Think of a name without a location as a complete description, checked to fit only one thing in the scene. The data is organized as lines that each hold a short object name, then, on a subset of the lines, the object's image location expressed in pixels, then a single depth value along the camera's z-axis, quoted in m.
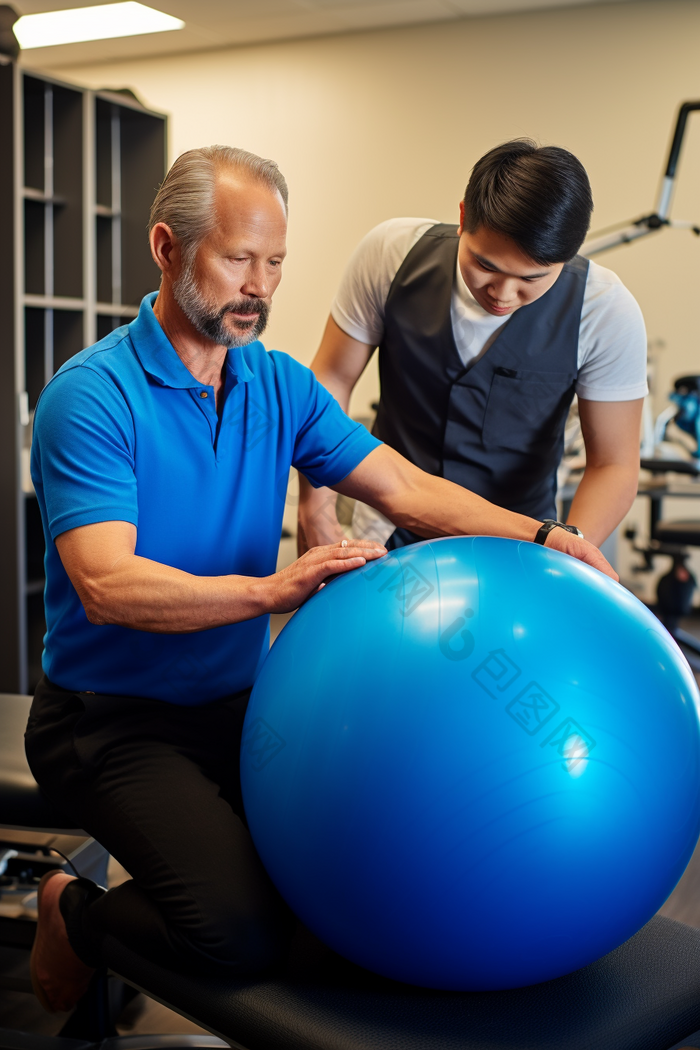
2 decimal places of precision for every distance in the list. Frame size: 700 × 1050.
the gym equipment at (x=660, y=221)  3.03
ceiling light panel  4.33
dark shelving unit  2.77
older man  1.09
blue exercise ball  0.83
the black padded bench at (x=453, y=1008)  0.89
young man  1.54
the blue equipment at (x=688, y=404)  3.58
